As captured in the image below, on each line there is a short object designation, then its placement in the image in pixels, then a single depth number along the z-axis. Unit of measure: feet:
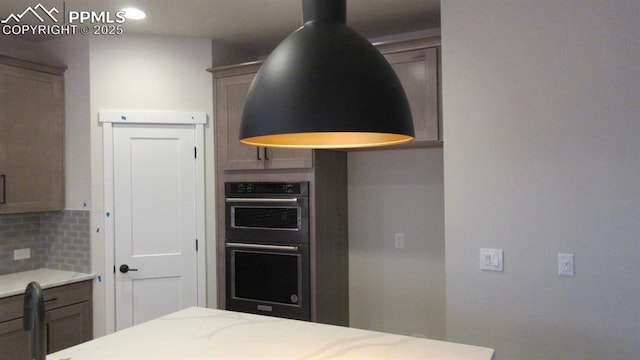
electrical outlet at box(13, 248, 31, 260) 10.75
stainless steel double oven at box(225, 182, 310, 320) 9.92
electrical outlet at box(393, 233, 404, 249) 10.80
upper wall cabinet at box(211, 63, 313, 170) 10.30
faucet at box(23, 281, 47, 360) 3.69
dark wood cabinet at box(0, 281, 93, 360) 8.87
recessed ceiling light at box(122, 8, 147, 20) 9.06
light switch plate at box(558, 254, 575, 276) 6.91
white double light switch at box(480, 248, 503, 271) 7.42
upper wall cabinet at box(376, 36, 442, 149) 8.71
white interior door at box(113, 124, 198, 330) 10.43
